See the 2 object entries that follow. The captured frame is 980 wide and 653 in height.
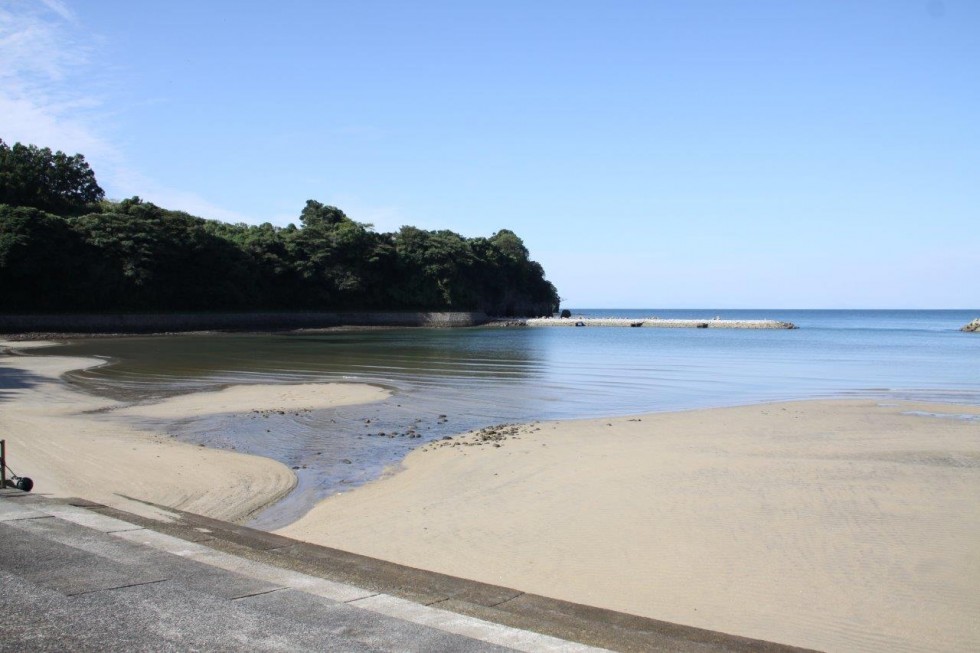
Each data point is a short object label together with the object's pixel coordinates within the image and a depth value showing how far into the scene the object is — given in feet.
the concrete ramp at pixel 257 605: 14.23
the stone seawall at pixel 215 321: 193.47
